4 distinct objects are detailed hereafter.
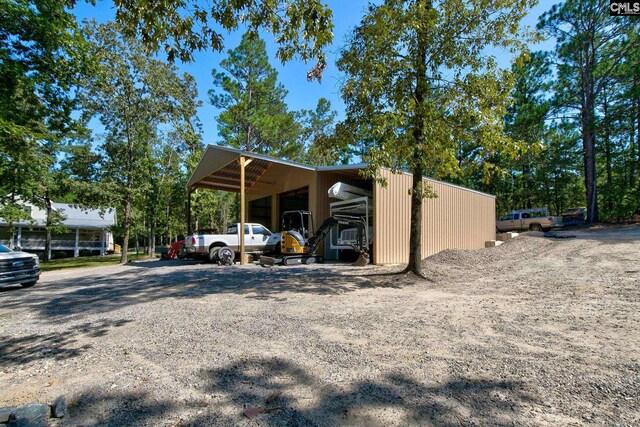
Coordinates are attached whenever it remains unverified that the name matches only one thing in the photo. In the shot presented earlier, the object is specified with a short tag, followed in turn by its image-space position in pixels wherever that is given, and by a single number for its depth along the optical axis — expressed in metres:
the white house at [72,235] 32.16
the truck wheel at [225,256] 14.30
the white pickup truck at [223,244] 14.29
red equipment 18.03
